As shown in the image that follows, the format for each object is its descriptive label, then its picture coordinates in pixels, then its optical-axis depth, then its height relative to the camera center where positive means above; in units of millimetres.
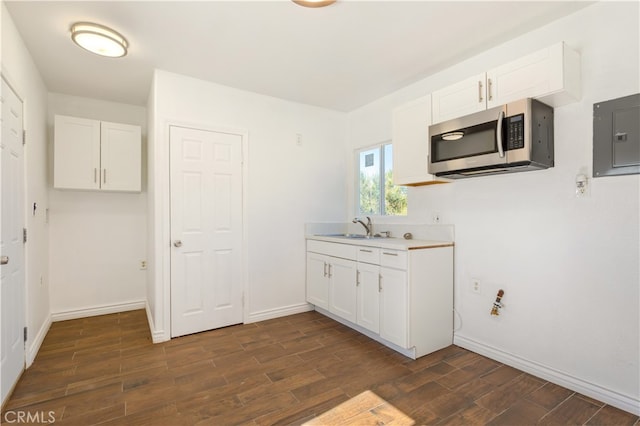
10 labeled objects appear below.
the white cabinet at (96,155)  3352 +640
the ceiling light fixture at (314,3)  1967 +1326
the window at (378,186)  3574 +331
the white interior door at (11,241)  1967 -196
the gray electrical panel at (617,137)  1866 +471
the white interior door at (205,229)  3078 -175
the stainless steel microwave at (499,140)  2057 +514
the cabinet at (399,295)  2555 -726
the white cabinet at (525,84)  1995 +908
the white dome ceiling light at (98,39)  2254 +1285
